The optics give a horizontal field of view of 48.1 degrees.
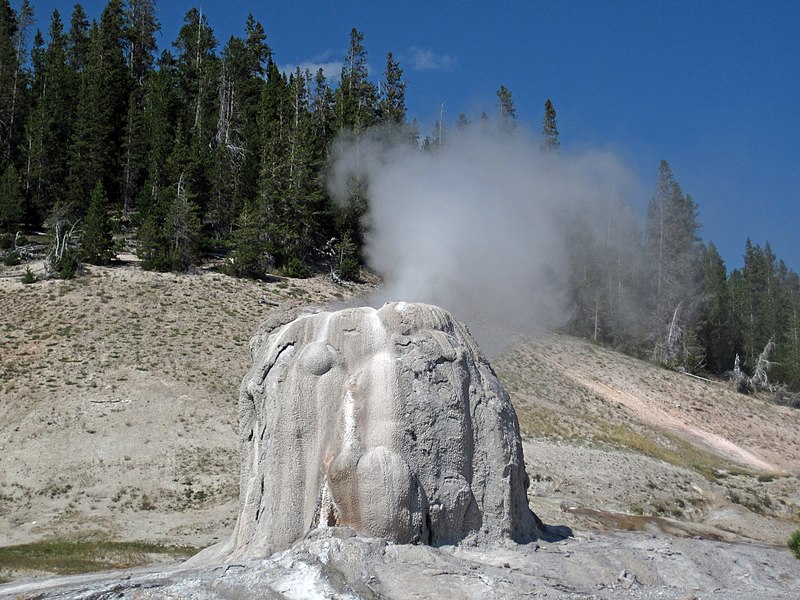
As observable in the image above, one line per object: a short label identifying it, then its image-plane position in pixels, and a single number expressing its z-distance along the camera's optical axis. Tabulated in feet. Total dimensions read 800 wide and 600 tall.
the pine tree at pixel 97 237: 144.87
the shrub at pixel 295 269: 161.97
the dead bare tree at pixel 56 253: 135.90
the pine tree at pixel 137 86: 198.08
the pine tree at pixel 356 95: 211.20
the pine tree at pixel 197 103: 180.55
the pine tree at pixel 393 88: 240.73
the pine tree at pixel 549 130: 236.77
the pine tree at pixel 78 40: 248.52
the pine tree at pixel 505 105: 249.96
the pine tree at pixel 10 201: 166.71
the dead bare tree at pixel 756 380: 178.91
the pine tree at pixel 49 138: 186.19
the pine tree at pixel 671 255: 215.72
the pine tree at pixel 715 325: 221.66
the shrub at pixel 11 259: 146.51
